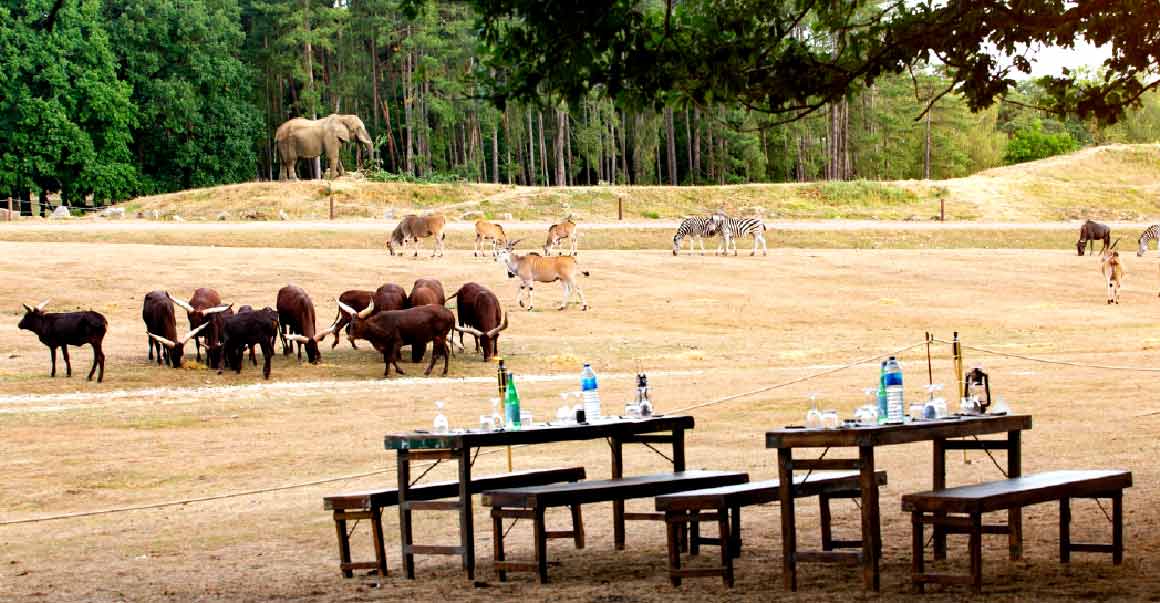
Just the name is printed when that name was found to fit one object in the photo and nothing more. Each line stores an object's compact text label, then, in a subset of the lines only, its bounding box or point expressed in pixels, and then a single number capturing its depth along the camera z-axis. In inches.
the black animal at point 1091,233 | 2021.4
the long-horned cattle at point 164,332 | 1069.1
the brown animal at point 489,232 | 1850.4
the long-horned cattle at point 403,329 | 1071.6
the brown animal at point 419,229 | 1780.3
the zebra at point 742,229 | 1957.4
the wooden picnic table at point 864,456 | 355.9
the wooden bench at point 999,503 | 358.9
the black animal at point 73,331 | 1000.9
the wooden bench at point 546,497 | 396.2
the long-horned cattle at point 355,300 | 1194.2
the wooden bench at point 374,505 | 425.7
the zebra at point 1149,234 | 2087.8
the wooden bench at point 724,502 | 386.9
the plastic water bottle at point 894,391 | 374.0
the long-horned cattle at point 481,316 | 1164.5
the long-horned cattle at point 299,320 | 1109.1
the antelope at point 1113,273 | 1553.9
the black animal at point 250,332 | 1042.7
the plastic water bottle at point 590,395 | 423.8
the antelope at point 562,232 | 1840.6
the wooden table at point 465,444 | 401.4
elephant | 2736.2
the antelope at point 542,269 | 1443.2
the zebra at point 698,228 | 1956.2
